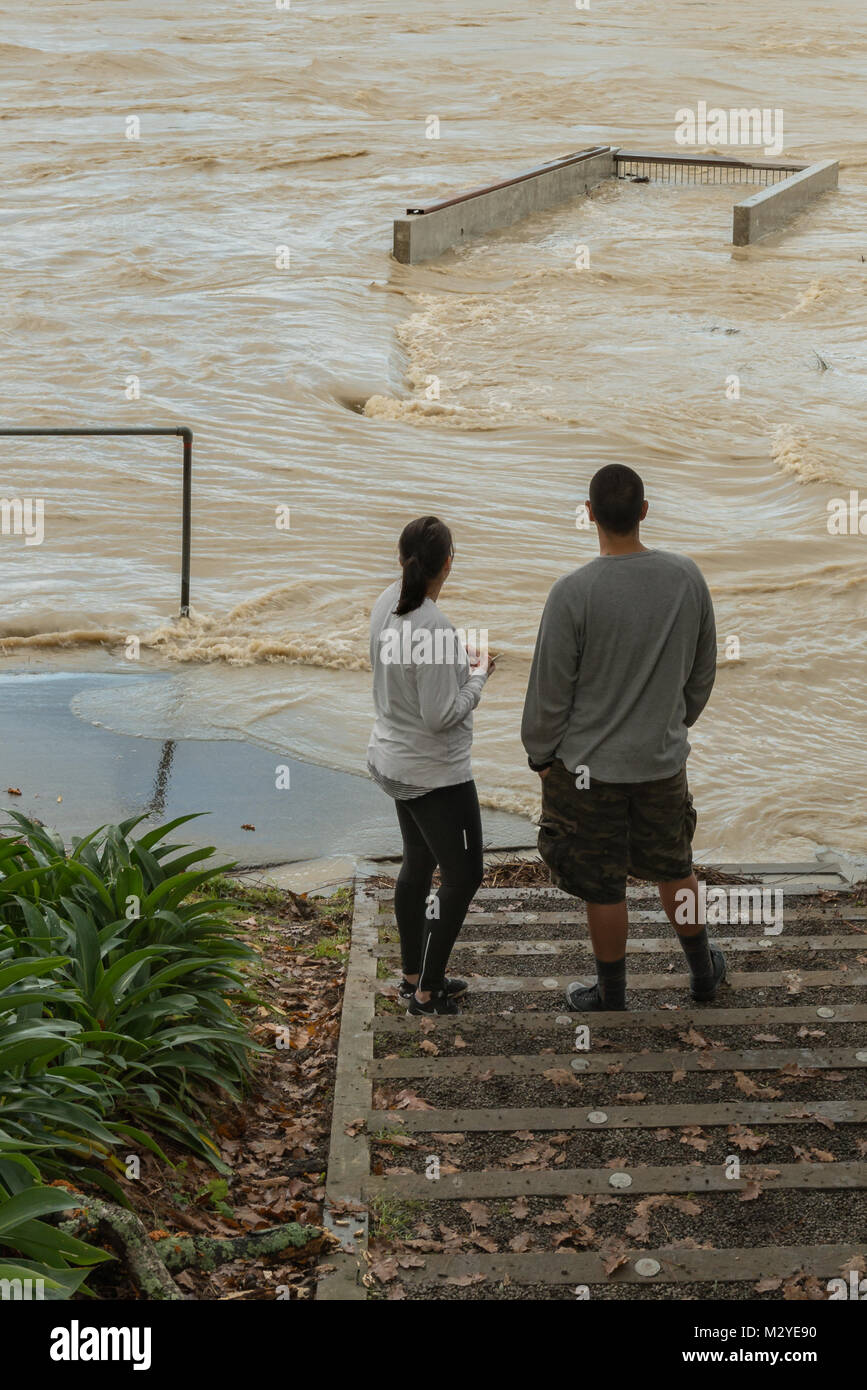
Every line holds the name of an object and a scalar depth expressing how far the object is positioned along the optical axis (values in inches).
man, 365.4
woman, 366.9
